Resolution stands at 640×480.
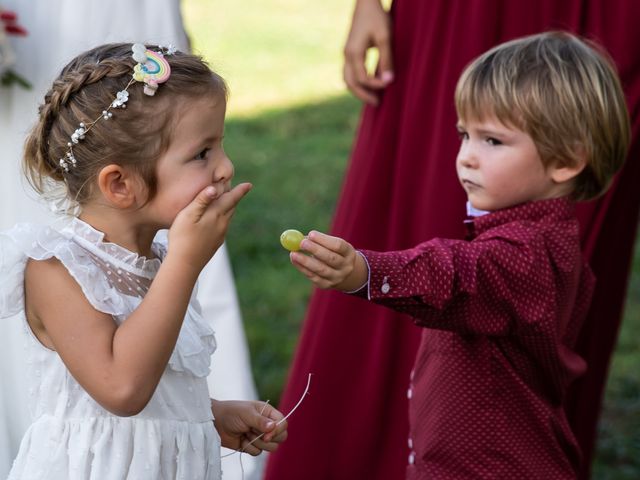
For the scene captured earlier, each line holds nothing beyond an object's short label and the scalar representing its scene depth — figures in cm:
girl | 215
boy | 228
